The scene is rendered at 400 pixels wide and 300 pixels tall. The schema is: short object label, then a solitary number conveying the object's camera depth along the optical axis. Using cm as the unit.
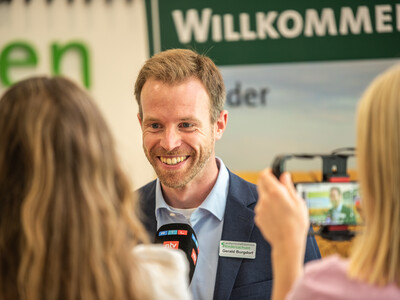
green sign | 485
